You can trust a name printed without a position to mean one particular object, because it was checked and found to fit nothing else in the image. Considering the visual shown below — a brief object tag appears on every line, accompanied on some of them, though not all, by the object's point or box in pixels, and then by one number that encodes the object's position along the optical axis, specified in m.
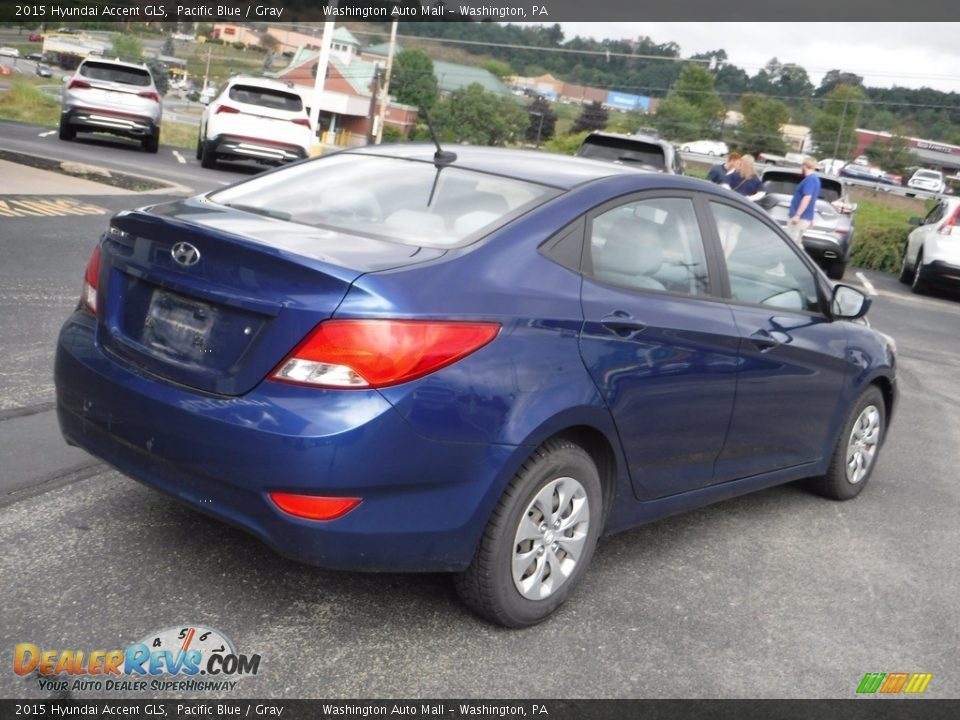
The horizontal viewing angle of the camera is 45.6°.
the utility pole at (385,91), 49.89
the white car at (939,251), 16.78
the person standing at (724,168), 14.48
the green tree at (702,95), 122.69
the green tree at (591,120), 115.12
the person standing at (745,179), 13.78
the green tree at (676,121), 116.12
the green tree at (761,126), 117.68
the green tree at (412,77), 112.69
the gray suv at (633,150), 15.98
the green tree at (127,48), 99.93
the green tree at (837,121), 106.81
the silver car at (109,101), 21.20
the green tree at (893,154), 114.19
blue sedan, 3.29
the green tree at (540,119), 112.69
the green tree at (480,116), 104.62
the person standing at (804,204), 14.43
